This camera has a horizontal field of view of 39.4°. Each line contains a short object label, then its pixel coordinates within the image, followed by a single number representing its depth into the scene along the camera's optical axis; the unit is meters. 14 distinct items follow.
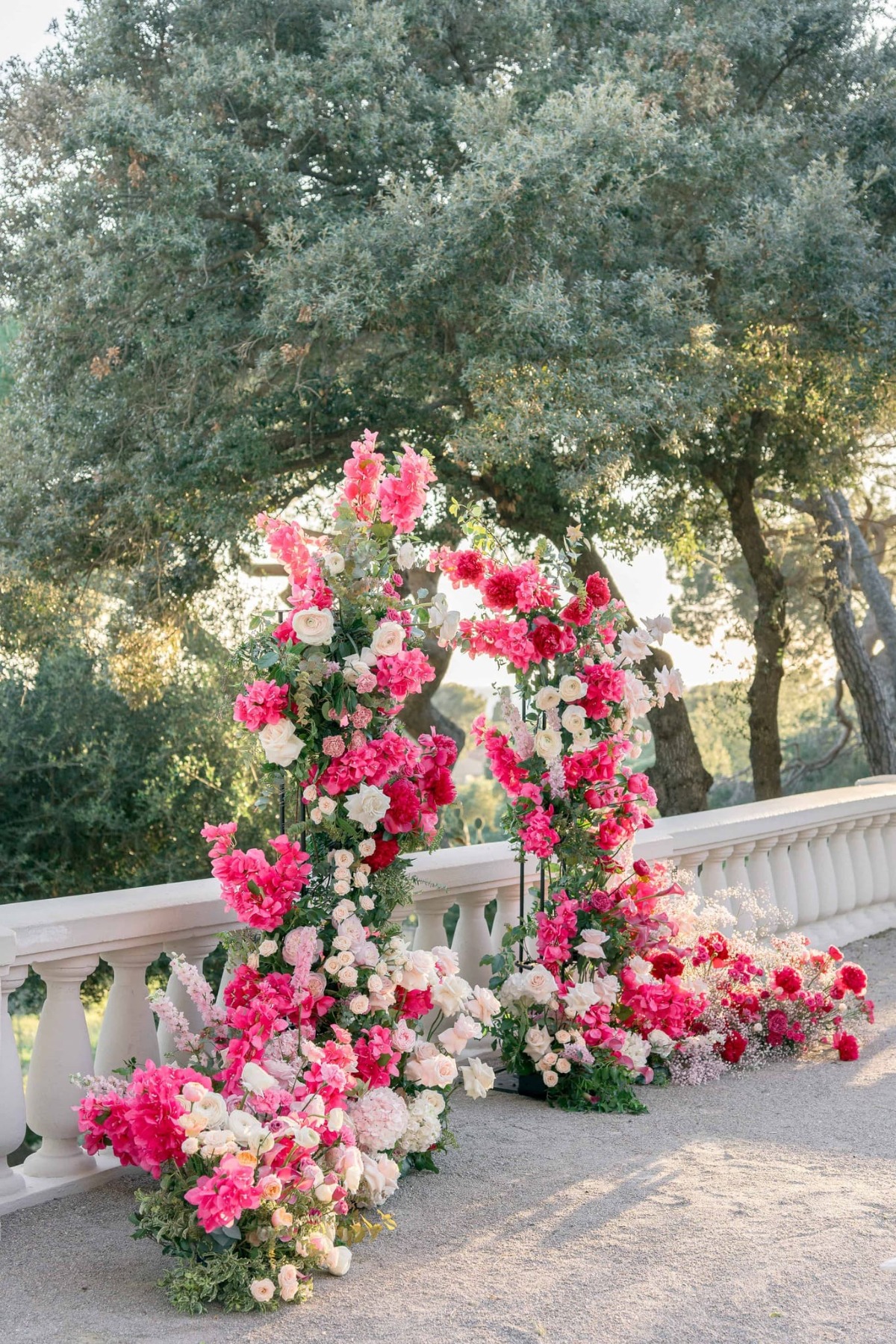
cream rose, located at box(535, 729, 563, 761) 3.88
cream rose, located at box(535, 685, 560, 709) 3.87
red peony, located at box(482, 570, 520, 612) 3.78
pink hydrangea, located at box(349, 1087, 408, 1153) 2.90
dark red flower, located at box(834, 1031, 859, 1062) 4.34
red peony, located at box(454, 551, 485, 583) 3.75
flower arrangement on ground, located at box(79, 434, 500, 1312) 2.55
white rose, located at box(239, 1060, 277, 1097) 2.58
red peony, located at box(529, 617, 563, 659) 3.84
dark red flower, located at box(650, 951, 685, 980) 4.02
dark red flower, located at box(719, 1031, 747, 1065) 4.25
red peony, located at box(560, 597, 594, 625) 3.84
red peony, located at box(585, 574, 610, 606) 3.87
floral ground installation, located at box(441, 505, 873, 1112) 3.83
